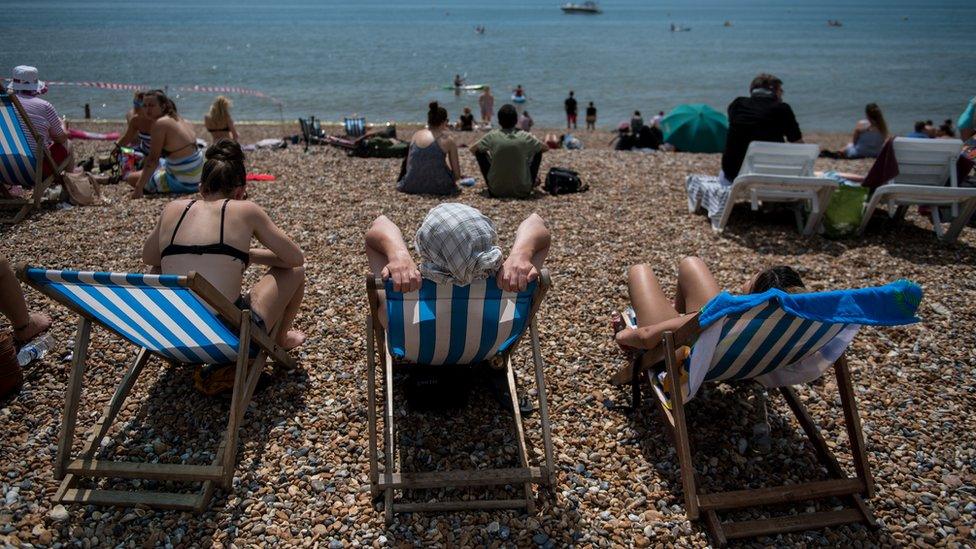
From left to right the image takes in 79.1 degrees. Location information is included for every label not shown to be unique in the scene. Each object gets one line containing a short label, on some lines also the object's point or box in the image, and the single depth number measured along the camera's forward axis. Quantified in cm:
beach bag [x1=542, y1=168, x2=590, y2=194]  753
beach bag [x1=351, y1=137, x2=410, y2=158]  993
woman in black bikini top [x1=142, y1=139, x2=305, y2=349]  291
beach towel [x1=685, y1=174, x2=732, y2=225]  621
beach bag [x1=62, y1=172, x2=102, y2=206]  645
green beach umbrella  1338
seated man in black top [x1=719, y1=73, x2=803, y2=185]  625
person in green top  716
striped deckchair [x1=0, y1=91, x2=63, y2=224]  588
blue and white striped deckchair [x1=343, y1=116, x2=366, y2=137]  1153
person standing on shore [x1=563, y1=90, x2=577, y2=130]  2012
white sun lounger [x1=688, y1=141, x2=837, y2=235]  577
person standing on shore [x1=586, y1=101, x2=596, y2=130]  1980
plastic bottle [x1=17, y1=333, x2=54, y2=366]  343
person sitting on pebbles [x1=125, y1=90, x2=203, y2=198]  666
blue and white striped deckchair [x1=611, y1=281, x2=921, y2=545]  229
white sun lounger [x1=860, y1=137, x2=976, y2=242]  562
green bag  592
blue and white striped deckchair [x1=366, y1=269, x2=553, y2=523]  253
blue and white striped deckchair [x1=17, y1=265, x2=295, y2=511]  239
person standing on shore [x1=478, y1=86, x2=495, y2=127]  2010
